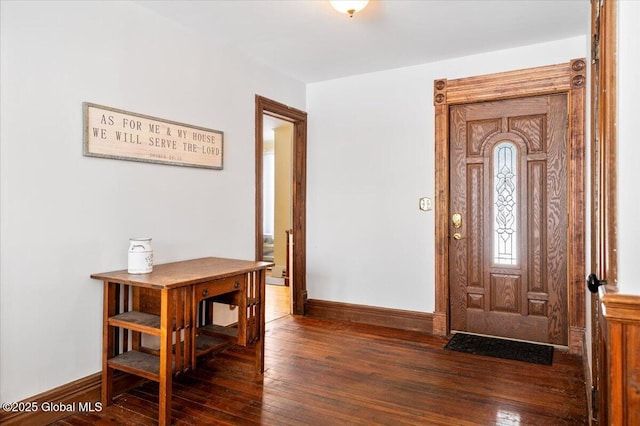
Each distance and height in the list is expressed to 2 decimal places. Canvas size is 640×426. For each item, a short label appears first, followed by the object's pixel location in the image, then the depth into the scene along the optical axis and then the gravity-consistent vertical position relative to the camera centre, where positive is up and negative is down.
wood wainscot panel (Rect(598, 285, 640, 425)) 1.09 -0.38
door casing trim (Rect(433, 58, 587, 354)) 3.25 +0.53
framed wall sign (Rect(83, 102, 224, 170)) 2.44 +0.50
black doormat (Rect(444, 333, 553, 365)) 3.17 -1.10
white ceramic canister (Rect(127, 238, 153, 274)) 2.40 -0.26
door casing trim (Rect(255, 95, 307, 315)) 4.45 +0.05
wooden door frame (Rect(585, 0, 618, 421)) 1.23 +0.20
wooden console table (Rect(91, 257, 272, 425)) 2.15 -0.61
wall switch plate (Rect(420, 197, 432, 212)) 3.82 +0.08
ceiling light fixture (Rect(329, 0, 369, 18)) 2.54 +1.29
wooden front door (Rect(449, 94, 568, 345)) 3.41 -0.04
